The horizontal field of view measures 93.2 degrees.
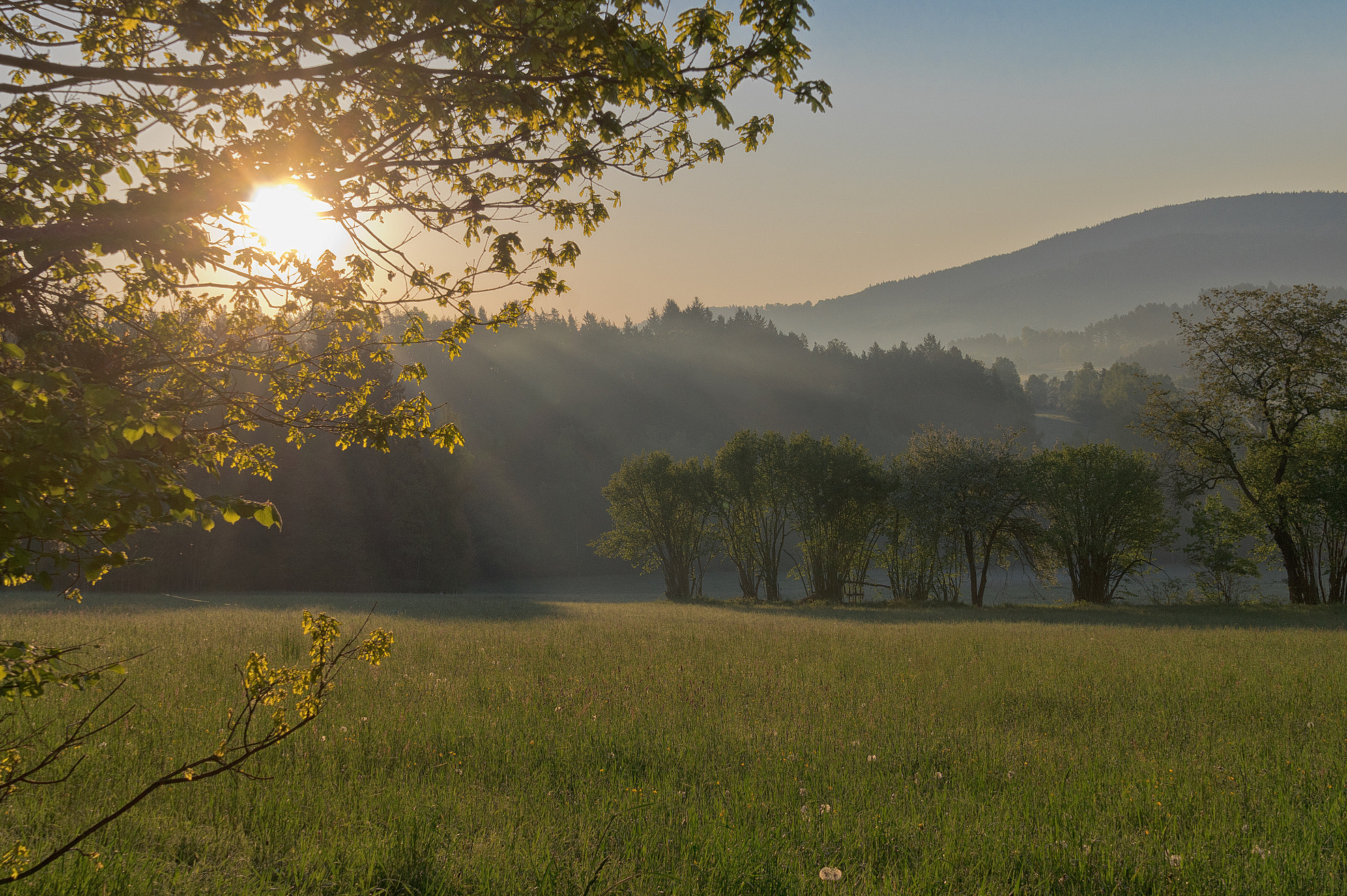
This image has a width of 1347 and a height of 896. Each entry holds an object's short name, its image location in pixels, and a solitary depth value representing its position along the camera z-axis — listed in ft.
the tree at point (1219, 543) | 113.19
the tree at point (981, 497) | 125.90
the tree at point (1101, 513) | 118.21
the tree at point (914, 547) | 134.10
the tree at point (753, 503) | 148.05
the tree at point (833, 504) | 142.10
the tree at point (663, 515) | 159.43
